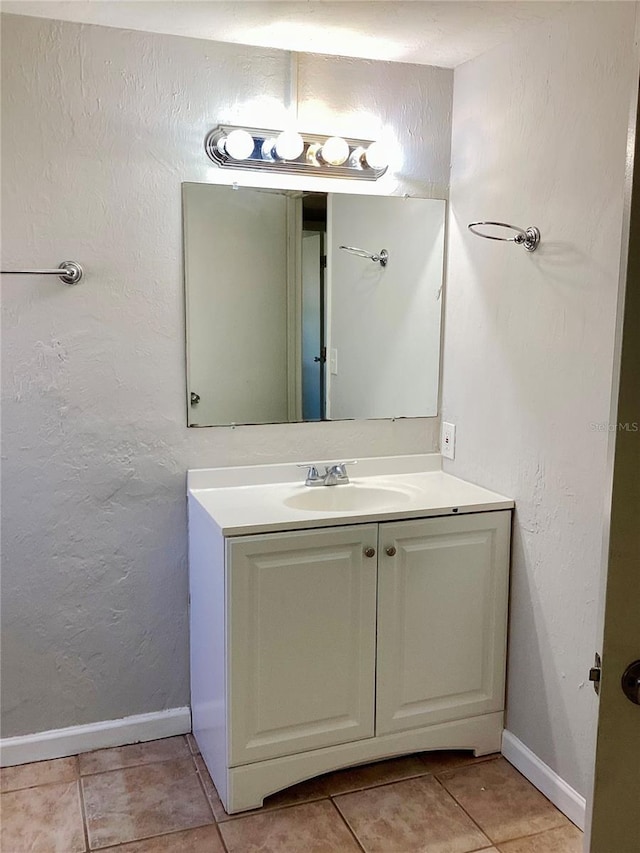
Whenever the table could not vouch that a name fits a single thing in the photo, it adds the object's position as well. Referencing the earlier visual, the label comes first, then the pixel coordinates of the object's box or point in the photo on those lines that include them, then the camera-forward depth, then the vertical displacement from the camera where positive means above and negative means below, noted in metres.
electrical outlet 2.66 -0.44
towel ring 2.15 +0.22
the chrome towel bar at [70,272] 2.22 +0.11
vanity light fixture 2.32 +0.49
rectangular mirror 2.41 +0.02
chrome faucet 2.52 -0.53
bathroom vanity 2.07 -0.89
